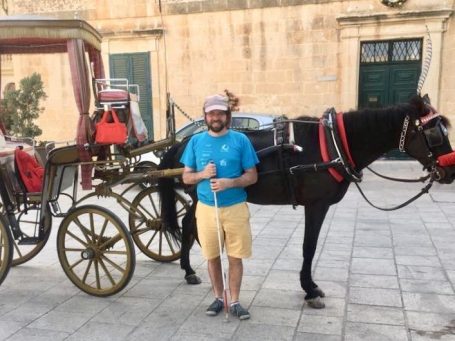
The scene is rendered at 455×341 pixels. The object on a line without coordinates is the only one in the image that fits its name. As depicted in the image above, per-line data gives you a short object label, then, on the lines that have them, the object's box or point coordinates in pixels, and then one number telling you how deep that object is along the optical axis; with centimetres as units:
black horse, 324
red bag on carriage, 382
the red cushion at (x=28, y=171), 419
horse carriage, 376
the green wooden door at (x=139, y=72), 1292
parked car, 898
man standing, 315
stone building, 1128
